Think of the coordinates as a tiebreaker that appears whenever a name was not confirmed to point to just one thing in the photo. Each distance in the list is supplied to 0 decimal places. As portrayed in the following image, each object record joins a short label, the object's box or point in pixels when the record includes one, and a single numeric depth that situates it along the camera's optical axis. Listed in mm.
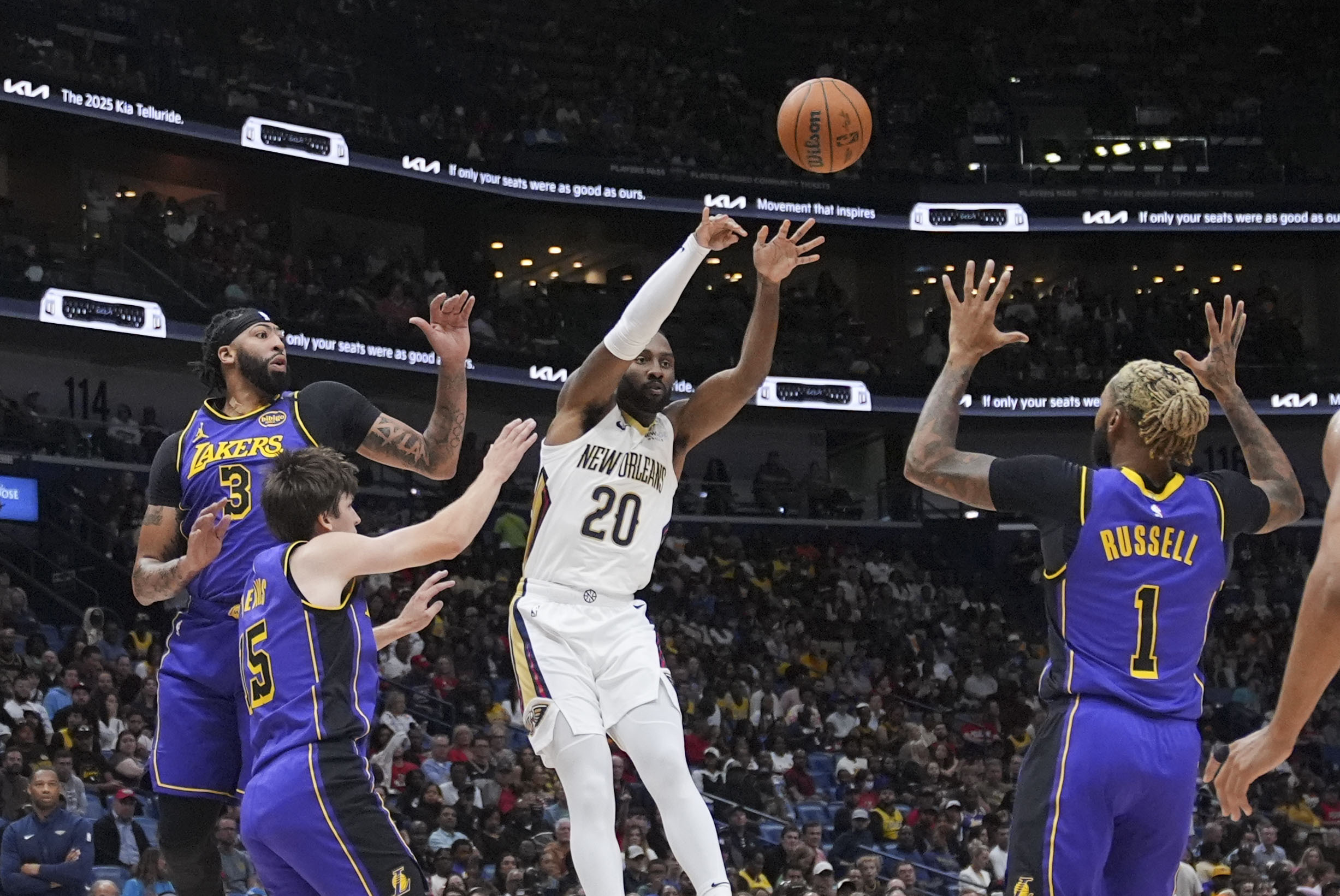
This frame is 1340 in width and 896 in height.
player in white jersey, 5770
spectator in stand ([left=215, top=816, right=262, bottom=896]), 12078
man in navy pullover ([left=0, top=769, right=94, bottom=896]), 10531
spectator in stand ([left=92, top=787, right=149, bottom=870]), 12000
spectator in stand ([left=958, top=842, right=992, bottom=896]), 14516
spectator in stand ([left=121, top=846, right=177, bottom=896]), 11500
